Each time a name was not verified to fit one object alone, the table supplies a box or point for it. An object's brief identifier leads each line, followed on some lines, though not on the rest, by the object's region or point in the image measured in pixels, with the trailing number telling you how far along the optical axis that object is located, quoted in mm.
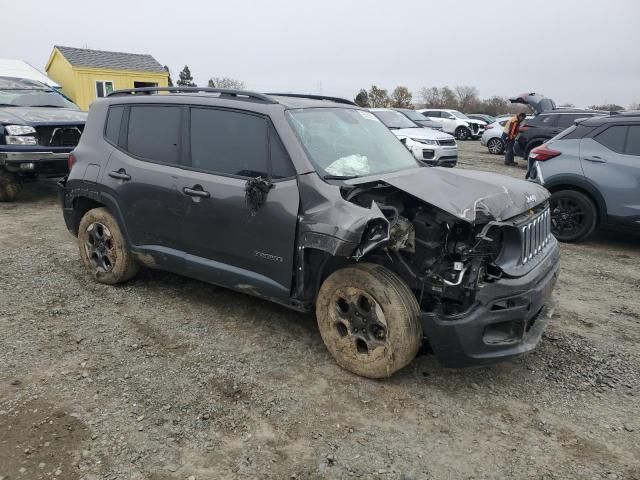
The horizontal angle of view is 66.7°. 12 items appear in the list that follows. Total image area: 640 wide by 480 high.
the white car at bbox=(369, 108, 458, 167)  11617
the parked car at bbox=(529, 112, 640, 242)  6066
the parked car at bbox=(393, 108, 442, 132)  15940
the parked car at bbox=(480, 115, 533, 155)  18359
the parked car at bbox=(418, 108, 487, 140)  25750
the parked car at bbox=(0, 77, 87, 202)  7699
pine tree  60312
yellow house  24766
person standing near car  14836
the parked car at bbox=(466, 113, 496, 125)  30223
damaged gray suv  2973
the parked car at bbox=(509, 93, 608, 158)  13055
